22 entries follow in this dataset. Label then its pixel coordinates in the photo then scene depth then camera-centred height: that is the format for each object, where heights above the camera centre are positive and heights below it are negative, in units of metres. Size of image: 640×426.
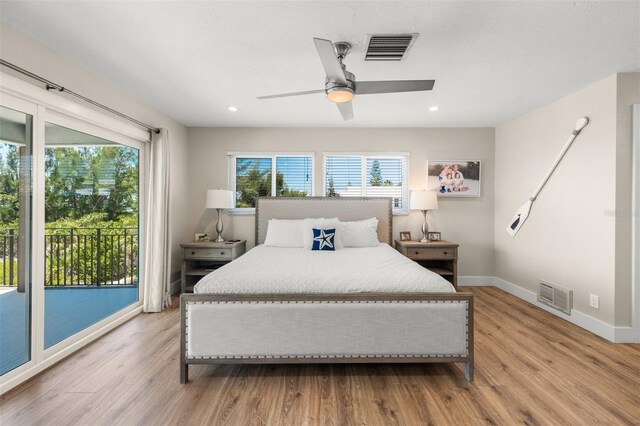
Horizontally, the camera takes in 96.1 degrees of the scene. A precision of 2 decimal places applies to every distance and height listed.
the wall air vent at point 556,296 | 3.12 -0.95
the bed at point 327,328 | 2.02 -0.81
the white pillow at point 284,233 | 3.76 -0.29
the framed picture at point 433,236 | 4.33 -0.36
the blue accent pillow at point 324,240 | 3.45 -0.34
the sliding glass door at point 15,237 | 2.01 -0.19
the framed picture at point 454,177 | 4.44 +0.55
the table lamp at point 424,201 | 4.16 +0.16
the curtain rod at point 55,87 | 1.90 +0.97
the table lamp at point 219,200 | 4.07 +0.16
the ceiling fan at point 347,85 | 1.98 +0.93
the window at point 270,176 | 4.54 +0.57
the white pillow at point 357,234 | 3.73 -0.29
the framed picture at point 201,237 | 4.20 -0.38
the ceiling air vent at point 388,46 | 2.03 +1.25
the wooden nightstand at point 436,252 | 3.97 -0.55
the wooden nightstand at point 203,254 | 3.88 -0.58
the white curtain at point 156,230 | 3.43 -0.23
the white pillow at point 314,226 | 3.54 -0.19
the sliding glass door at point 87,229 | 2.46 -0.19
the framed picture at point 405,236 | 4.40 -0.36
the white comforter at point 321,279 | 2.08 -0.49
